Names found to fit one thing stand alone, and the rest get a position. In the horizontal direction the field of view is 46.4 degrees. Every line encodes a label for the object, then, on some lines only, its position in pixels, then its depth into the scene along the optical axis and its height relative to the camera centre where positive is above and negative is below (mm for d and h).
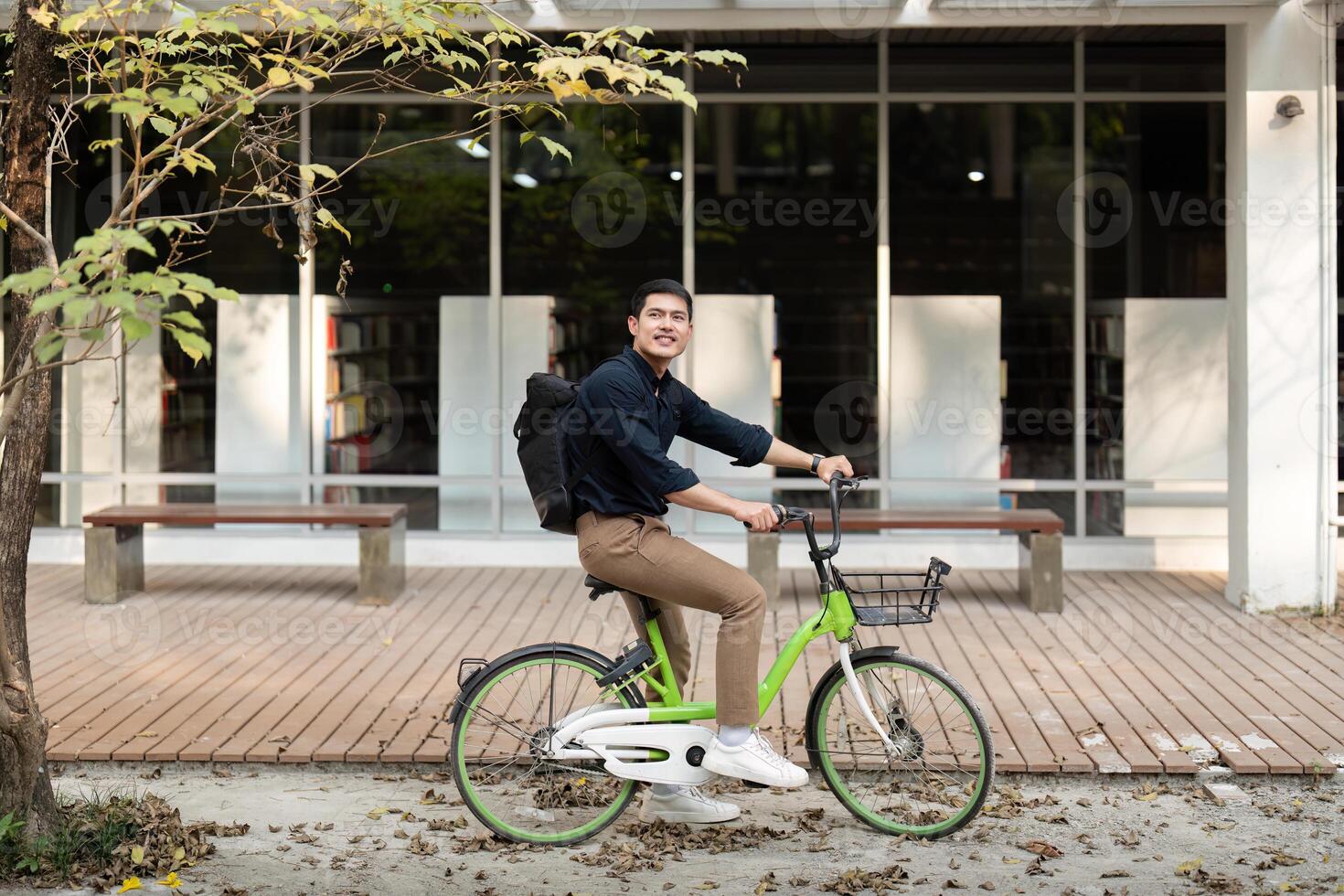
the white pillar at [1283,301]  8109 +598
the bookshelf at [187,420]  10062 -9
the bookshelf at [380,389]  9992 +180
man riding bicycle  4398 -270
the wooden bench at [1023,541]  8234 -665
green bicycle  4555 -913
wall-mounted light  8047 +1587
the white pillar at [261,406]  10055 +78
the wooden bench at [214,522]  8430 -640
